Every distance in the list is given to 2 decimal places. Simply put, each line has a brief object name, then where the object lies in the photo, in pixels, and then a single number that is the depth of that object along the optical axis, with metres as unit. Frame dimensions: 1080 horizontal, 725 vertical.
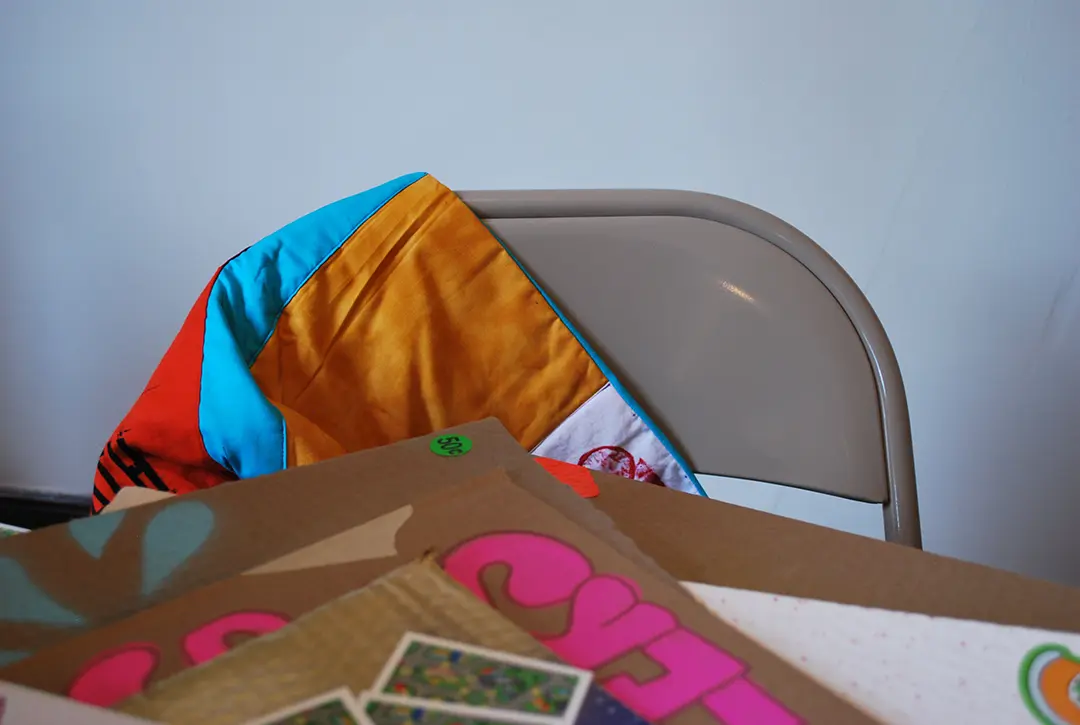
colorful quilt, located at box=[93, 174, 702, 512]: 0.61
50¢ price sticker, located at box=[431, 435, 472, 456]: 0.36
